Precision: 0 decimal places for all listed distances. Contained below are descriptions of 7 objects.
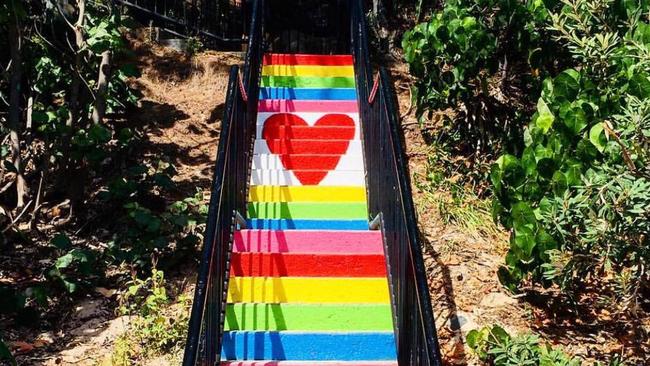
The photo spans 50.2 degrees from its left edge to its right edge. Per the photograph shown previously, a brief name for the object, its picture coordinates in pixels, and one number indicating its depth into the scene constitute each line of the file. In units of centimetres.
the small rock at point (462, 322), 535
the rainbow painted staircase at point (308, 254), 432
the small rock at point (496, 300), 562
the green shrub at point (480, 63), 613
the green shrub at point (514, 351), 445
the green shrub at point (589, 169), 342
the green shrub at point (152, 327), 523
